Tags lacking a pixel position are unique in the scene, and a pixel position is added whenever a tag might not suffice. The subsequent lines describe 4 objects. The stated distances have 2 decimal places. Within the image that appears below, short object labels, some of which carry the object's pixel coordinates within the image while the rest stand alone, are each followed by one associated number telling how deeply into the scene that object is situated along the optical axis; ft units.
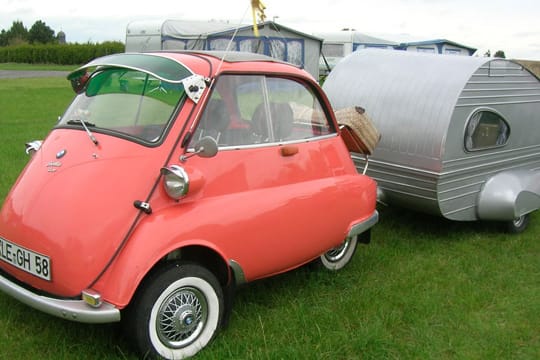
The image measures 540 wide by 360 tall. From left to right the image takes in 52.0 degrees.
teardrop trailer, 17.54
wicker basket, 15.70
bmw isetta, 10.11
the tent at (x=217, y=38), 67.31
